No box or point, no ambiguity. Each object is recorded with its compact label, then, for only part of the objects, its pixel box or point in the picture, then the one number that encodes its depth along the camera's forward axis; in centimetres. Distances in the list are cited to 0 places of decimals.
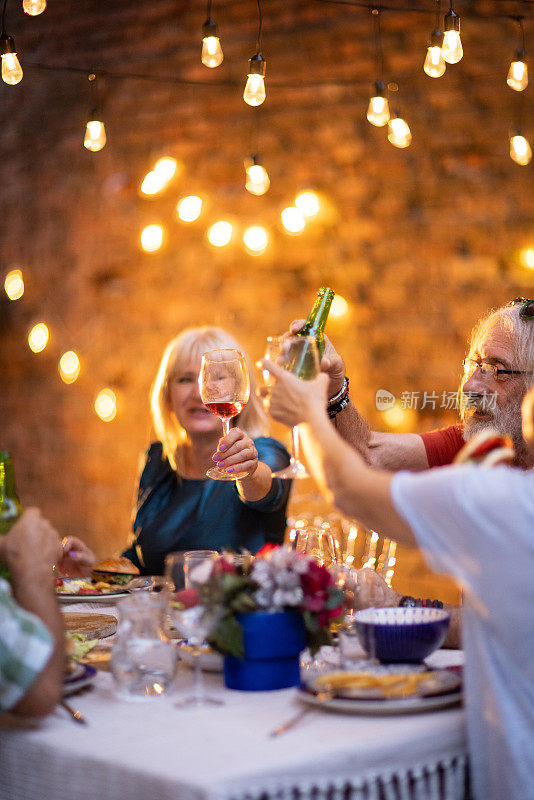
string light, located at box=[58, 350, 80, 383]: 475
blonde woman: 264
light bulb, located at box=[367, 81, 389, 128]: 318
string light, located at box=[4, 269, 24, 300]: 490
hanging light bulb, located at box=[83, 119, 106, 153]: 352
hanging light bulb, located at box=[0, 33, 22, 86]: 273
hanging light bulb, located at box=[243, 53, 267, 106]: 277
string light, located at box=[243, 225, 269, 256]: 431
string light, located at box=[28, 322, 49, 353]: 481
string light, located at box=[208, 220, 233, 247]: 439
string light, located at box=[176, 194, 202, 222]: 445
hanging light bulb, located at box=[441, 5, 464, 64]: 264
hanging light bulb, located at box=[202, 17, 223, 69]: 273
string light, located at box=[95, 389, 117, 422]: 465
